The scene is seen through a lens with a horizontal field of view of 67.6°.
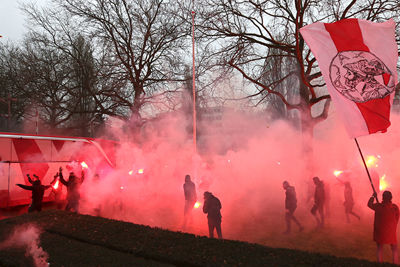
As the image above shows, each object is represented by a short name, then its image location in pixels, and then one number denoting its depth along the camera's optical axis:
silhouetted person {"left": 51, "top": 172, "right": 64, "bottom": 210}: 9.64
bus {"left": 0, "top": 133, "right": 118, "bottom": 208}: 9.58
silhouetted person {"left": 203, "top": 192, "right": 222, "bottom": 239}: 6.56
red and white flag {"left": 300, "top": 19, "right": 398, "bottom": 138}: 5.34
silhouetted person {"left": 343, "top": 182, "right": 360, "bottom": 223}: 8.09
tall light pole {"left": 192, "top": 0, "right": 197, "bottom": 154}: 9.79
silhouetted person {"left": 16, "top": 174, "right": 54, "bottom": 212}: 8.02
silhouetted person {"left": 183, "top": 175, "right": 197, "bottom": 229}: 8.34
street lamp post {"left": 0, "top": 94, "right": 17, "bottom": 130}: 22.59
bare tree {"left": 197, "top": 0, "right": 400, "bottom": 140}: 9.94
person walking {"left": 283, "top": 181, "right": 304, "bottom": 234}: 7.48
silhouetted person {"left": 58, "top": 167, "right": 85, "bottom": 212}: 8.85
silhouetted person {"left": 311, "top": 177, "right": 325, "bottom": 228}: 7.86
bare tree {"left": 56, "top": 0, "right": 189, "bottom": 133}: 16.27
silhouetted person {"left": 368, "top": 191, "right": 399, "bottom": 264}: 5.07
